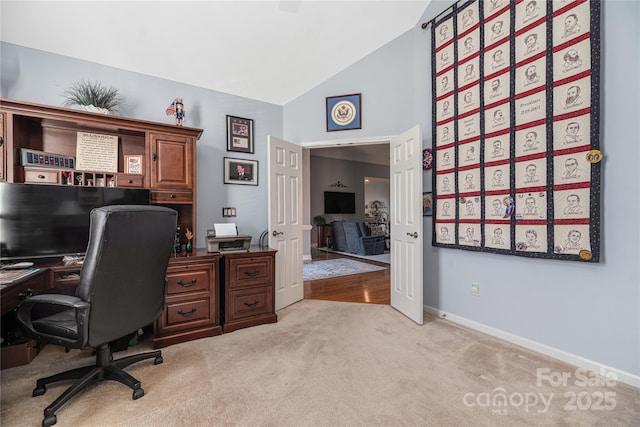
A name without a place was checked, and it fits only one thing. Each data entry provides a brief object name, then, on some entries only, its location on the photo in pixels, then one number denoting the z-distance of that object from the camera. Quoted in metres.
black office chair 1.45
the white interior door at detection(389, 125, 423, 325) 2.76
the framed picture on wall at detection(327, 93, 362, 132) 3.52
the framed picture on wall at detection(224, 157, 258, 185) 3.38
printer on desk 2.63
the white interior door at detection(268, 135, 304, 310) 3.16
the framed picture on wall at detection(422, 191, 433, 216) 3.02
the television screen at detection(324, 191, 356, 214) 8.54
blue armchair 6.75
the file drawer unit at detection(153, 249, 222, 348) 2.32
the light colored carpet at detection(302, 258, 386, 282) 4.82
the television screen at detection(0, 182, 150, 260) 2.09
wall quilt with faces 1.94
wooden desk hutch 2.15
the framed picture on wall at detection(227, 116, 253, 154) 3.40
